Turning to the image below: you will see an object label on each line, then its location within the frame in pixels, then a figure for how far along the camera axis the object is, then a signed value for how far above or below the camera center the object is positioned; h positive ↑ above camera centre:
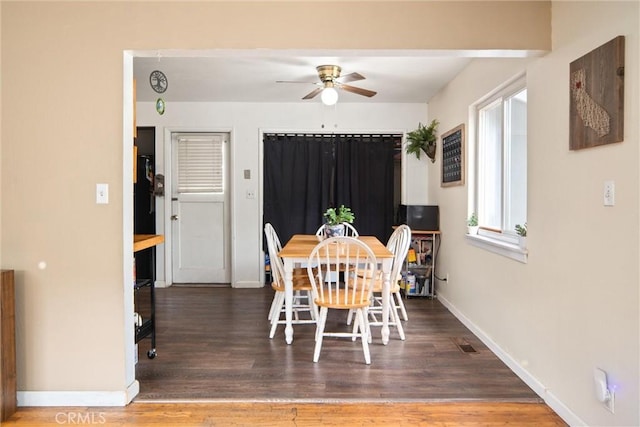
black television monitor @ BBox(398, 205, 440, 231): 4.41 -0.11
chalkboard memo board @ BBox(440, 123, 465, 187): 3.69 +0.51
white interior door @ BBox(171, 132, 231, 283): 5.07 +0.00
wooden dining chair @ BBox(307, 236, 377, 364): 2.63 -0.62
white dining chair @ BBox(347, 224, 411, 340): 3.14 -0.52
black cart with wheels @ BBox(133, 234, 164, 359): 2.47 -0.52
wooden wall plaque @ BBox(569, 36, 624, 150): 1.63 +0.50
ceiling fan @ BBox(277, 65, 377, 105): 3.39 +1.13
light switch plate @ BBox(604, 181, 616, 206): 1.68 +0.07
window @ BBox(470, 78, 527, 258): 2.85 +0.35
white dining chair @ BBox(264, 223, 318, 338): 3.14 -0.61
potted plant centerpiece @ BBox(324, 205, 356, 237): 3.55 -0.12
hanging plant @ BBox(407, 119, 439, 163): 4.59 +0.79
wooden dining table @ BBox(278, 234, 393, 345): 2.88 -0.47
